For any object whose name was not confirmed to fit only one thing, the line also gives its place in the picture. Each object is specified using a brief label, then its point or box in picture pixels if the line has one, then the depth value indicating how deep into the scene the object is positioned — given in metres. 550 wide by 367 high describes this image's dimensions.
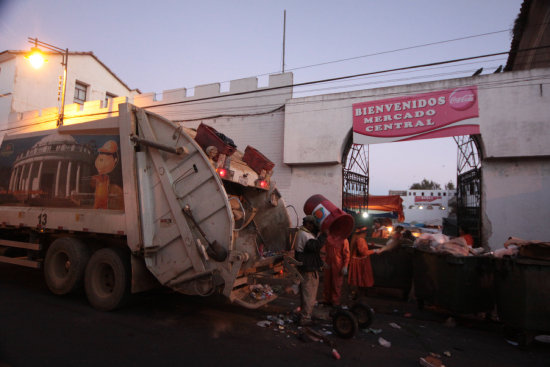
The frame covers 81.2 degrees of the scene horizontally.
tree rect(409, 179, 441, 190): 69.88
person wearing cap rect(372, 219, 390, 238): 11.18
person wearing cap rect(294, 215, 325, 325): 4.36
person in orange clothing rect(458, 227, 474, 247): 6.66
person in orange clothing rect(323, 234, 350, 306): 5.47
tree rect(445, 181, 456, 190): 61.81
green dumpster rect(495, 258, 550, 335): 3.90
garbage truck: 4.10
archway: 8.25
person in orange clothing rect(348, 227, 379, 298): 6.08
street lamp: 11.14
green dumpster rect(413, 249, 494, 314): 4.62
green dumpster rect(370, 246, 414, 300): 6.04
